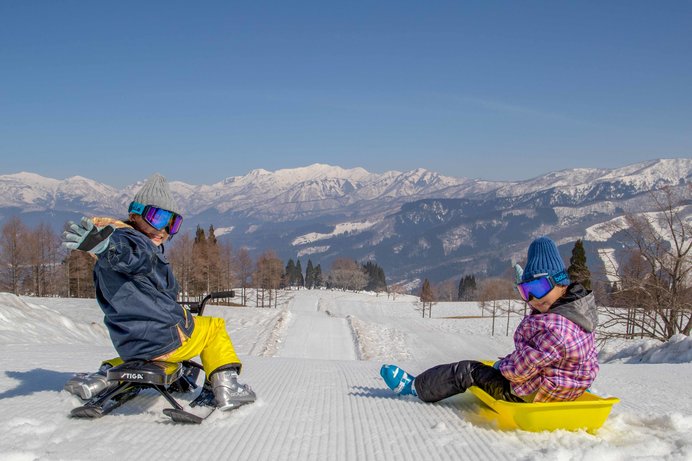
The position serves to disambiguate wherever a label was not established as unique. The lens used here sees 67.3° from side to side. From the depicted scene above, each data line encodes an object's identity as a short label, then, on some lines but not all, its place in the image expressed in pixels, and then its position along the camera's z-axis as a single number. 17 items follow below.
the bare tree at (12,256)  53.00
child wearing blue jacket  3.82
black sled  4.05
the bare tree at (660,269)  19.38
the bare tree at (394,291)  108.22
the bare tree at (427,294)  75.94
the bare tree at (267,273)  79.56
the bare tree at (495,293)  72.62
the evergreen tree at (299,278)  136.12
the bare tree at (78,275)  55.56
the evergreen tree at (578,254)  51.16
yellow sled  3.84
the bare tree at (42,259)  55.91
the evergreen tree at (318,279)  139.88
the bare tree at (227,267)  67.11
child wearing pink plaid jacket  4.23
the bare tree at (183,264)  58.03
